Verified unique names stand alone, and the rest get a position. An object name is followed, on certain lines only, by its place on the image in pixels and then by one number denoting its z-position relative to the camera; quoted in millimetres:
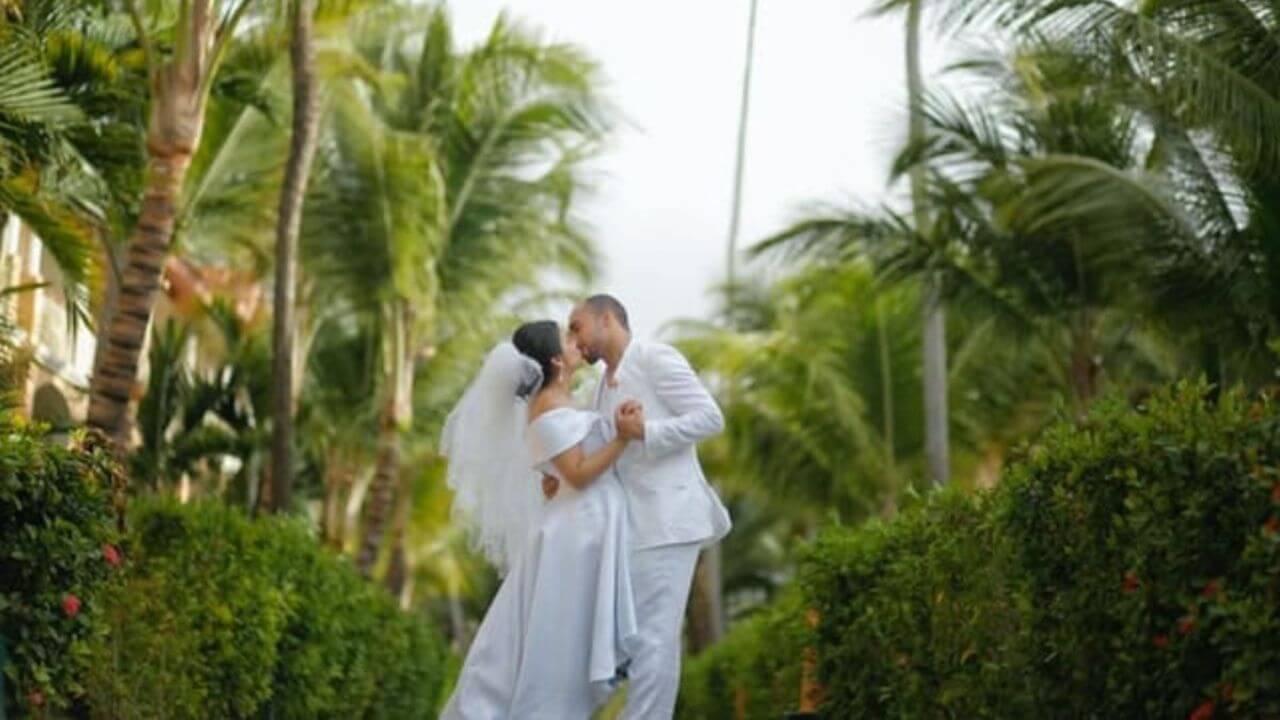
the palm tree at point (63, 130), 13117
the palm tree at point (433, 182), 27078
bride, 8984
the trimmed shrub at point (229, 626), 10359
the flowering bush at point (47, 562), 8352
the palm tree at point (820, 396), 29609
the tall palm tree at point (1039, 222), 17781
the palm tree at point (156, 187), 14562
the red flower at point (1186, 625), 6566
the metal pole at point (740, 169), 31672
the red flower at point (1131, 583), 7059
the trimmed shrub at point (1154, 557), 6203
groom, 8945
